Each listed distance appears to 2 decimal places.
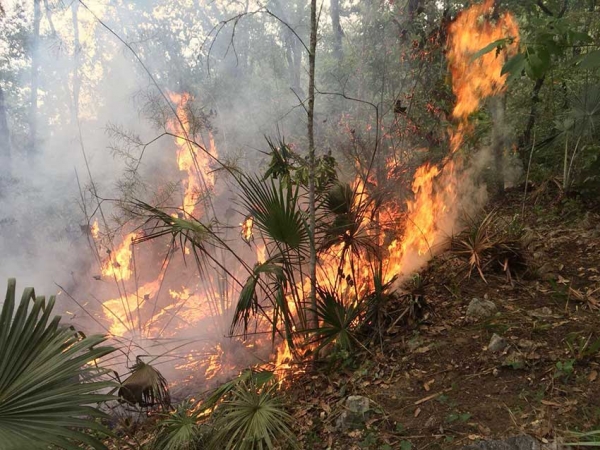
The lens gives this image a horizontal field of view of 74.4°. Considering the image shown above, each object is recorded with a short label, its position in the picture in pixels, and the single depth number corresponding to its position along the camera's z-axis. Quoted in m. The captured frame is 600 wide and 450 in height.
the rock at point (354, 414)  2.81
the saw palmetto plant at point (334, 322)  3.52
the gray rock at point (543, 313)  3.29
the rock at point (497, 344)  3.03
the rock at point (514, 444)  2.17
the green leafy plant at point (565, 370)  2.60
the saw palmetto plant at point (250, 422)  2.59
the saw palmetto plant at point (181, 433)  2.80
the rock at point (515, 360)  2.82
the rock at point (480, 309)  3.51
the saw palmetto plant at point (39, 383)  1.94
